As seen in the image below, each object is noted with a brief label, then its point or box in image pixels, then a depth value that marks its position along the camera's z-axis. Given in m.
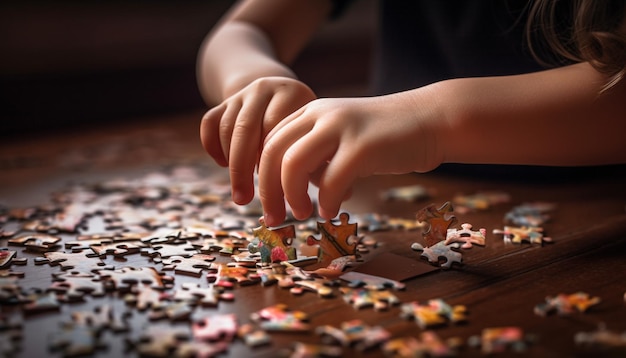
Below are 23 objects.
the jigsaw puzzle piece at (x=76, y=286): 0.48
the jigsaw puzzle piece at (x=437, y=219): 0.53
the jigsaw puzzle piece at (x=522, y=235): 0.56
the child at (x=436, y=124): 0.52
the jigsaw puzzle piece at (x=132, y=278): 0.49
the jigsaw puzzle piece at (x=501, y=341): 0.44
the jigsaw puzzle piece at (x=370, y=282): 0.50
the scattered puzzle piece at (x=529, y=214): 0.59
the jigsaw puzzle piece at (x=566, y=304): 0.47
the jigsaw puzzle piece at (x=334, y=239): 0.52
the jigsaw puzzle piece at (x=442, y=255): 0.53
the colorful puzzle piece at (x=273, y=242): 0.53
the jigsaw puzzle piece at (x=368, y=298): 0.48
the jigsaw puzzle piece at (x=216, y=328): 0.45
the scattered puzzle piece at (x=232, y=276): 0.50
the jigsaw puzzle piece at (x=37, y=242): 0.55
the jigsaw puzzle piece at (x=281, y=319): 0.46
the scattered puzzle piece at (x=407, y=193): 0.66
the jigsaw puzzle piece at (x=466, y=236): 0.54
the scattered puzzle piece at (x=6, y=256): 0.53
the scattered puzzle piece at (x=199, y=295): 0.48
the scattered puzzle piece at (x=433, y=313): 0.46
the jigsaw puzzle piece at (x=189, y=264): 0.51
